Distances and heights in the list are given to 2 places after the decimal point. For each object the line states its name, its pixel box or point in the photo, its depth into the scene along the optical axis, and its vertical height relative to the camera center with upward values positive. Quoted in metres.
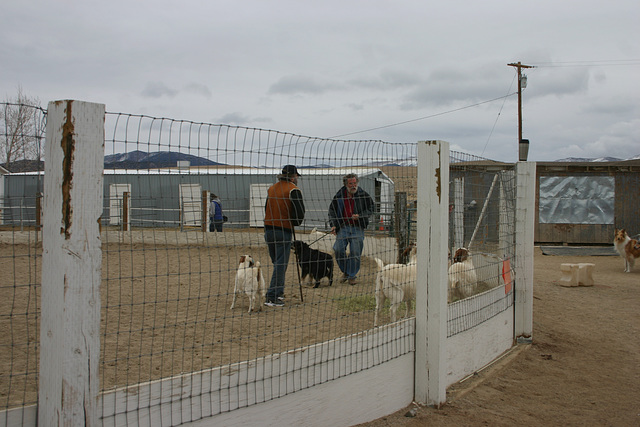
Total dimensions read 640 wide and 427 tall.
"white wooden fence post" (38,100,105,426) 2.16 -0.22
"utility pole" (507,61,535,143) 26.47 +6.42
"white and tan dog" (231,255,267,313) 6.26 -0.85
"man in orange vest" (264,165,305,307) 5.62 -0.02
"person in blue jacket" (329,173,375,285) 5.11 -0.08
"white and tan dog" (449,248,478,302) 5.31 -0.66
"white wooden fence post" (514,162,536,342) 5.83 -0.37
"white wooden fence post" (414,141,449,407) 3.92 -0.42
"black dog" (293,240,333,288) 7.90 -0.81
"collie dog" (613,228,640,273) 12.10 -0.75
